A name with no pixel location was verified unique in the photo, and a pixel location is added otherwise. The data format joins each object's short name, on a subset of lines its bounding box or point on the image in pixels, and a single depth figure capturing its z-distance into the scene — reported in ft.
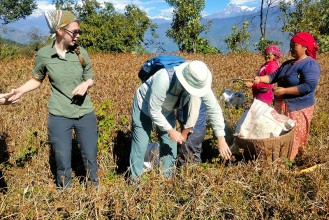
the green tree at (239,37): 62.59
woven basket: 10.58
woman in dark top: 10.94
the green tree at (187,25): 70.56
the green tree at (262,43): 56.46
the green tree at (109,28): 63.83
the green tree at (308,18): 56.24
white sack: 11.10
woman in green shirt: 8.99
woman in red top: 14.35
